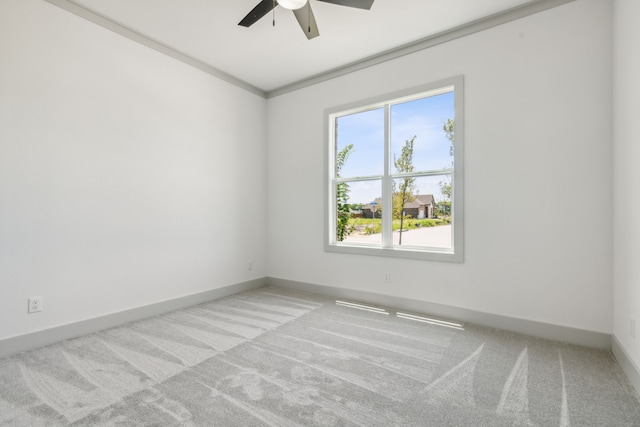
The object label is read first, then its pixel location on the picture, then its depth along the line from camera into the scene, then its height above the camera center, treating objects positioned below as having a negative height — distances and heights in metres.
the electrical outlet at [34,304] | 2.37 -0.74
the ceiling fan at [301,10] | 2.19 +1.60
